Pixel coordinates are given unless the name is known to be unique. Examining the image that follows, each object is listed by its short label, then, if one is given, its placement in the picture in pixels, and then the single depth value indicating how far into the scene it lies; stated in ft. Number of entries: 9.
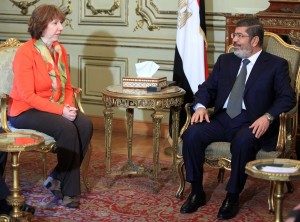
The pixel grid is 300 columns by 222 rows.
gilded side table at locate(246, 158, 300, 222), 8.14
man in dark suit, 10.71
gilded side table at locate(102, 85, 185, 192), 11.64
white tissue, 12.54
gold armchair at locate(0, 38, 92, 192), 11.60
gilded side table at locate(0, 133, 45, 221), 9.16
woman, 11.21
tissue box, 12.16
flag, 15.12
